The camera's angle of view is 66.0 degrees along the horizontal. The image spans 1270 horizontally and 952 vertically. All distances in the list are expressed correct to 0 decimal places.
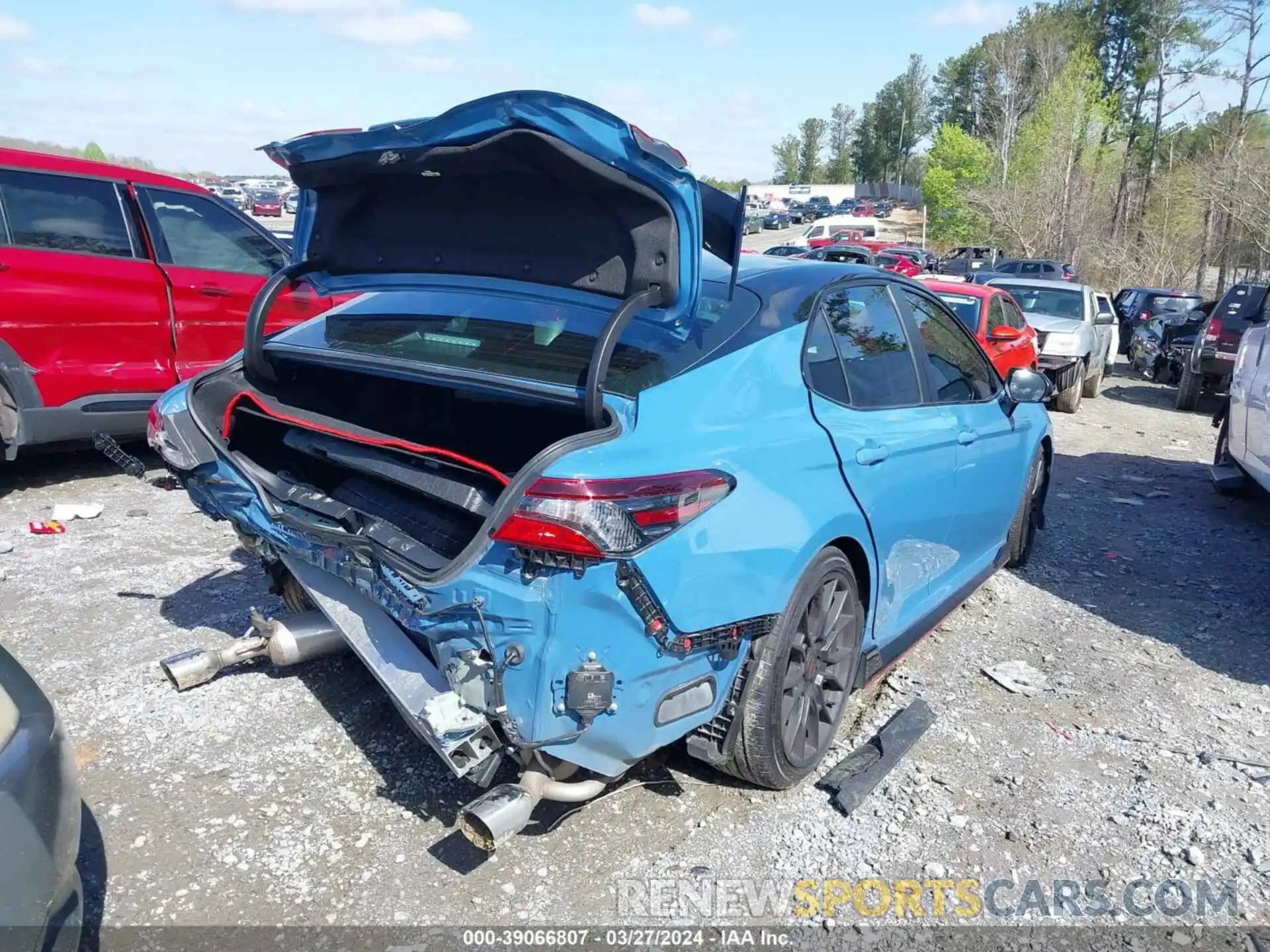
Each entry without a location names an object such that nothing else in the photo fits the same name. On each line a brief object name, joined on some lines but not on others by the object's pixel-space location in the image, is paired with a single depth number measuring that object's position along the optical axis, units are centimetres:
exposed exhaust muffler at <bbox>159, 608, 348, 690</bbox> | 344
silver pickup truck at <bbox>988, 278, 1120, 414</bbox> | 1280
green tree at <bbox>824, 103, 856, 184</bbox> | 11606
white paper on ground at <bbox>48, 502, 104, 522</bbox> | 601
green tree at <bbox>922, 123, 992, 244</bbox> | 5581
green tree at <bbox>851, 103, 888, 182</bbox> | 10325
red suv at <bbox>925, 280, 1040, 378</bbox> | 994
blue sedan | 250
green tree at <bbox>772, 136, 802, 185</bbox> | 12586
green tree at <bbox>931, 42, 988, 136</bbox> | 6981
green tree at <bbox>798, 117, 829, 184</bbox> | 12169
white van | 4603
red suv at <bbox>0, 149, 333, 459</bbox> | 609
